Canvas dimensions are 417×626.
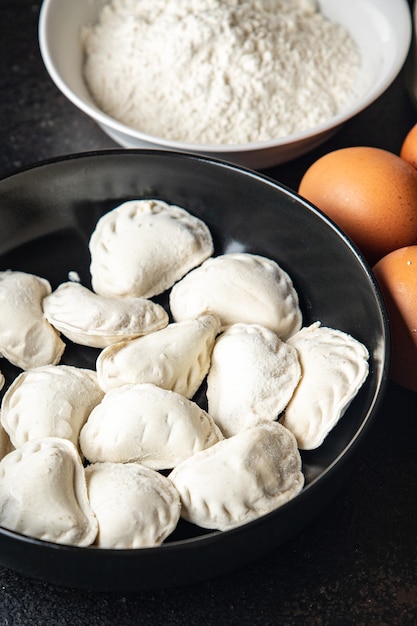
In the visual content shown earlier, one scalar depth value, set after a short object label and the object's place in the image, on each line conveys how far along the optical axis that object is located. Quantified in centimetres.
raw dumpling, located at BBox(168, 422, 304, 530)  65
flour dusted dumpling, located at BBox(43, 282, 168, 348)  78
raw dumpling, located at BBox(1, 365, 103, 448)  71
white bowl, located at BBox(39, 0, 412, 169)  91
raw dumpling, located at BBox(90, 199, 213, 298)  84
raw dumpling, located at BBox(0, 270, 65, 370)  78
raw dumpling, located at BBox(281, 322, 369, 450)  72
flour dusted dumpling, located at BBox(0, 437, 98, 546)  62
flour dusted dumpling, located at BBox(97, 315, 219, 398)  75
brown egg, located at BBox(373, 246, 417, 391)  78
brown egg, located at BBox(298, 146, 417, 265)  84
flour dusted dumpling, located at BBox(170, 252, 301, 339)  81
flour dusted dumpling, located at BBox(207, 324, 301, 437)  73
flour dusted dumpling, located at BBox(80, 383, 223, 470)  70
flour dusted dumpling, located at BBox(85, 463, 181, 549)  62
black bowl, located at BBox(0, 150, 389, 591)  73
